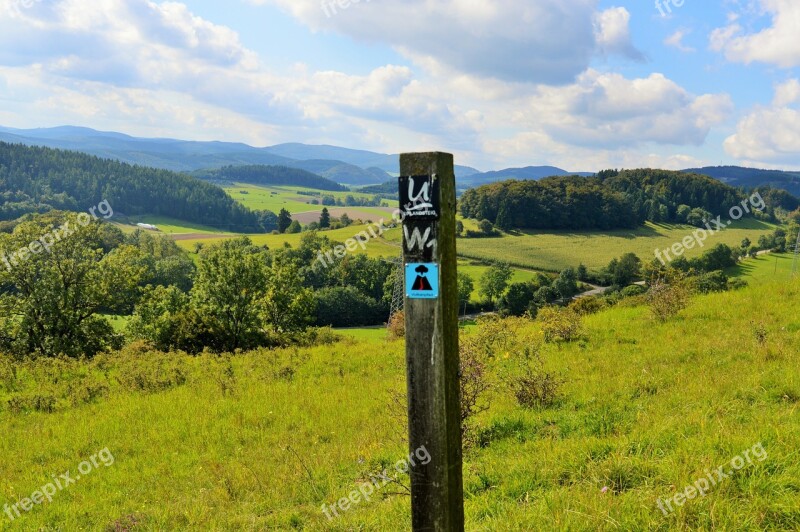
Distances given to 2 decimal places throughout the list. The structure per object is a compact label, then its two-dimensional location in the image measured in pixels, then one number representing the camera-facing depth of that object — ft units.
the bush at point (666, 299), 49.88
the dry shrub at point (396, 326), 105.62
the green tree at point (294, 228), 471.62
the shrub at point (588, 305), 65.53
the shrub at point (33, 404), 42.16
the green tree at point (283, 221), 498.69
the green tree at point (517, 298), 260.42
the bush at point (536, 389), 28.84
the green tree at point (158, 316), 80.43
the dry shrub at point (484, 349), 24.23
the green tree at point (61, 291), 78.64
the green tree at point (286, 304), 106.52
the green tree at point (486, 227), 379.02
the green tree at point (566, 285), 263.29
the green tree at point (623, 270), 277.44
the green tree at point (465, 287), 249.00
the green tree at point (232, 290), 91.94
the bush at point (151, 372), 48.03
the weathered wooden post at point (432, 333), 9.30
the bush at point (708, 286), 67.67
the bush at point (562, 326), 48.60
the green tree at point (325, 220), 490.44
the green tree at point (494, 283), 269.03
